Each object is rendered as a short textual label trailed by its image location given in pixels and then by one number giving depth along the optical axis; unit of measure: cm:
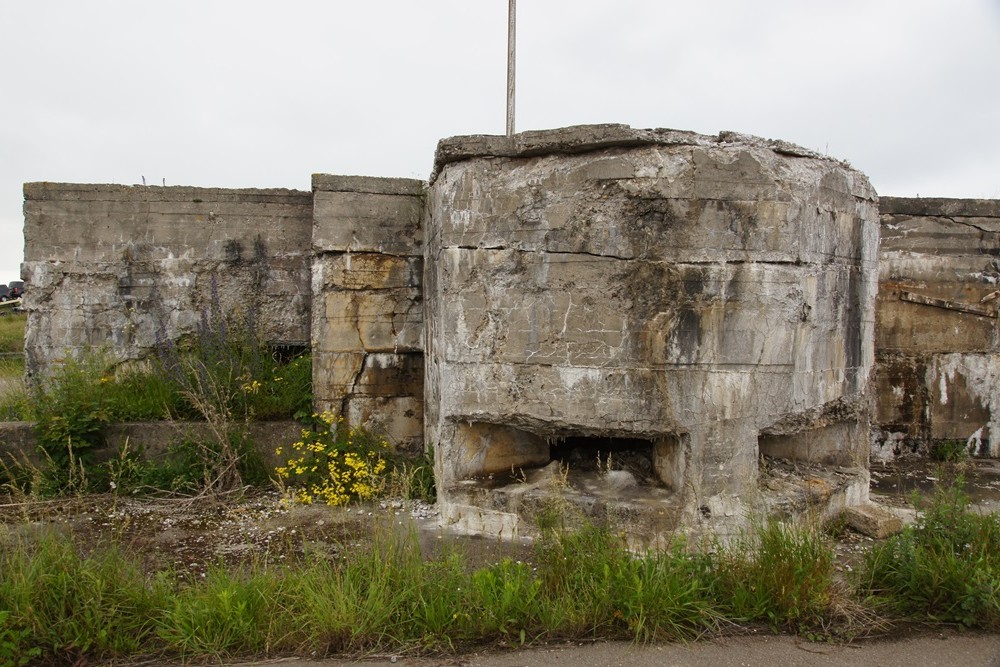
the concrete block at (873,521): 407
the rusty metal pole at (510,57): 905
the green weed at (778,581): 304
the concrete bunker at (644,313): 379
